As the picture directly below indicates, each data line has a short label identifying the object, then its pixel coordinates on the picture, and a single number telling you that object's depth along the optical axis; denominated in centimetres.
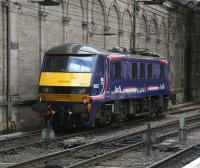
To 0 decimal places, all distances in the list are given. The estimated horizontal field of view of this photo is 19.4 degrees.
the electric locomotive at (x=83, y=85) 2075
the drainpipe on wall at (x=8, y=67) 2219
